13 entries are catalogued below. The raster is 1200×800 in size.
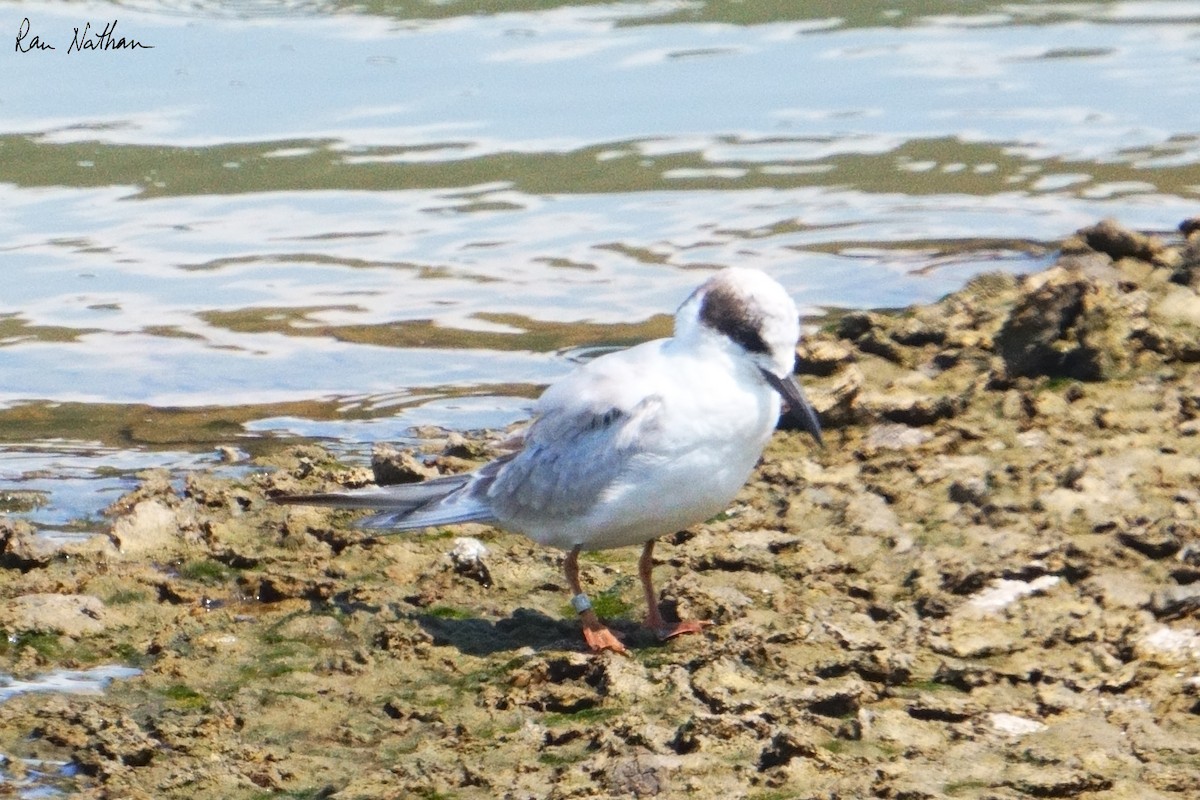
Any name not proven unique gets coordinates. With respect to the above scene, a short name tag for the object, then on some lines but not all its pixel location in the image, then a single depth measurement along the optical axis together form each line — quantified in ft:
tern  31.37
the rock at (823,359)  46.01
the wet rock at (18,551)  35.47
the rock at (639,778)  24.30
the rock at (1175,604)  30.66
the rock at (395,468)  40.70
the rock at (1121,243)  52.01
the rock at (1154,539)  33.09
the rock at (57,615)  32.04
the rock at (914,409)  41.73
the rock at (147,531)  36.76
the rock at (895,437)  40.96
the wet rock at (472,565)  34.86
